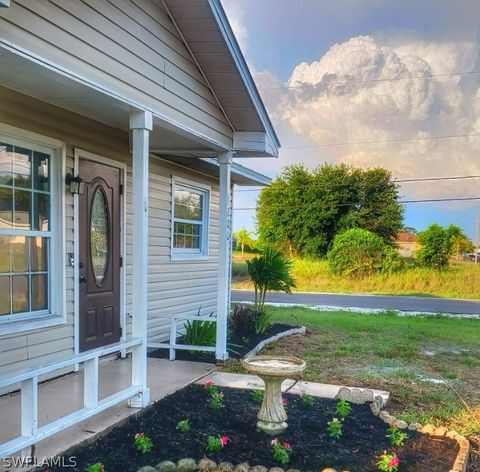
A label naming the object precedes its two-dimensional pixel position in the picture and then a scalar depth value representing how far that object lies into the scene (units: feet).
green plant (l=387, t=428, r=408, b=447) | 11.84
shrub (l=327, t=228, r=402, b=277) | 65.77
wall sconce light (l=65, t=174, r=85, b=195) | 16.75
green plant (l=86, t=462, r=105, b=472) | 9.50
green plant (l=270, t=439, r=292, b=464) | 10.57
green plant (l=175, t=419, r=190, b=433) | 12.15
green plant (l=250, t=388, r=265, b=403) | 14.80
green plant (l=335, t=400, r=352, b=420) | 13.62
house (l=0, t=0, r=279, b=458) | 11.10
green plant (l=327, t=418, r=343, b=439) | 12.09
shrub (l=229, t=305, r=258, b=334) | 25.49
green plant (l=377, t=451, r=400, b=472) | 10.27
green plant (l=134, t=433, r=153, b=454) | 10.89
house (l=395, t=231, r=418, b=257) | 83.48
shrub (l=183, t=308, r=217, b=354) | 21.21
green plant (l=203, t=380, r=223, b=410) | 13.93
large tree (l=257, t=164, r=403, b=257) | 80.43
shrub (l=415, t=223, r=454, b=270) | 68.33
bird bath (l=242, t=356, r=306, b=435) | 11.82
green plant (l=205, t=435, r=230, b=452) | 11.09
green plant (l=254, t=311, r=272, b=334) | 25.55
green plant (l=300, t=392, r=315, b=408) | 14.51
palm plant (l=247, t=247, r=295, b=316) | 25.55
